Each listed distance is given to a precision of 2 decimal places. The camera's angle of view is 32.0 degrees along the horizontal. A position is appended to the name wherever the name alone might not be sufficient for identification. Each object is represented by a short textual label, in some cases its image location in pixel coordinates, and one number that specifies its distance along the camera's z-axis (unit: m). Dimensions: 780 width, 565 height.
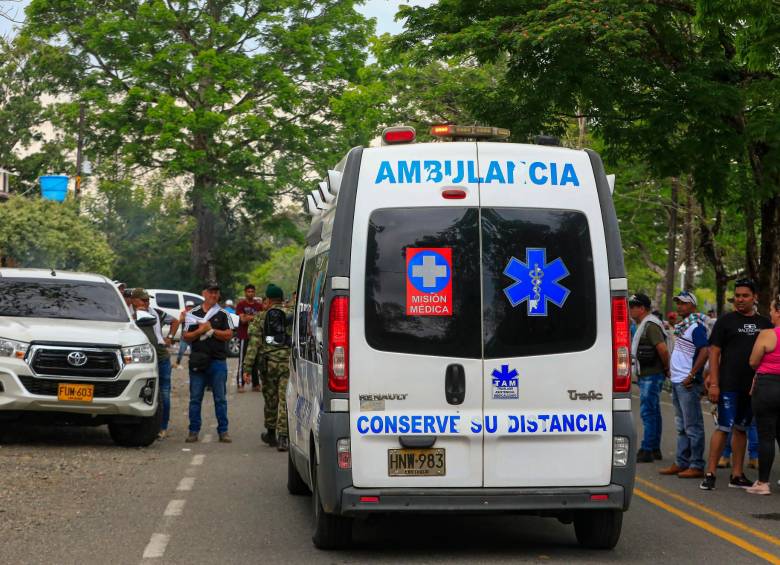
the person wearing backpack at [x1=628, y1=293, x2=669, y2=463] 14.47
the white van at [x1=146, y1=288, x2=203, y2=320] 43.69
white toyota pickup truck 14.61
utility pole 49.44
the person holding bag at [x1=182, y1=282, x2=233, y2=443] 15.86
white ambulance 8.30
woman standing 11.59
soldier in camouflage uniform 15.26
